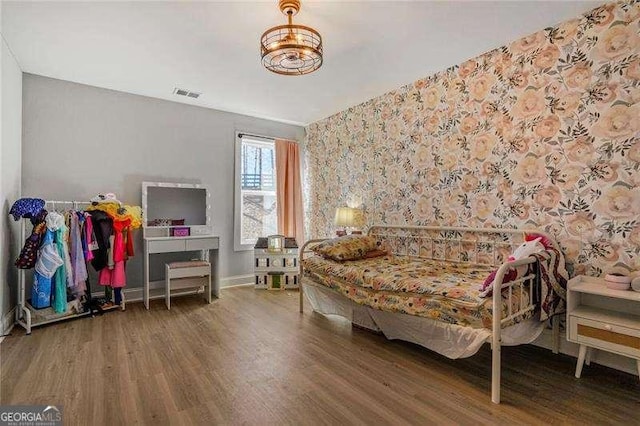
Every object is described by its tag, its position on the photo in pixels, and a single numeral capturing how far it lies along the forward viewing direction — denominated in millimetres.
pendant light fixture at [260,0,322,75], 2004
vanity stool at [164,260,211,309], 3469
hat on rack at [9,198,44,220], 2674
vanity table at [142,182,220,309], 3549
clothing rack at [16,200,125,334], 2704
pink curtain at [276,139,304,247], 4695
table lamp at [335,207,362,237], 3781
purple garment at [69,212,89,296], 2979
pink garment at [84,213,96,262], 3078
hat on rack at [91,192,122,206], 3312
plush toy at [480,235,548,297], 1891
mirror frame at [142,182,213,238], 3682
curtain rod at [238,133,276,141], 4473
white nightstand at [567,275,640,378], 1789
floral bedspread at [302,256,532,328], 1943
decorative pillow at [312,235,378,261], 3061
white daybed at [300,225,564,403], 1879
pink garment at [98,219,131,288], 3252
